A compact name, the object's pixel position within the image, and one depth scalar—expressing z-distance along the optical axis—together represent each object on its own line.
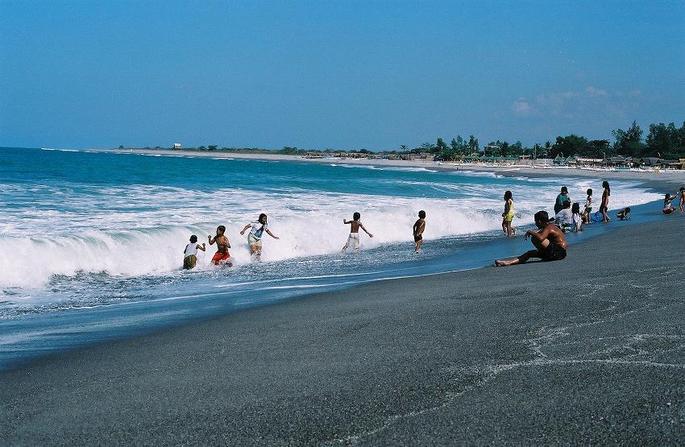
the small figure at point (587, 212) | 24.75
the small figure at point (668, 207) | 26.95
